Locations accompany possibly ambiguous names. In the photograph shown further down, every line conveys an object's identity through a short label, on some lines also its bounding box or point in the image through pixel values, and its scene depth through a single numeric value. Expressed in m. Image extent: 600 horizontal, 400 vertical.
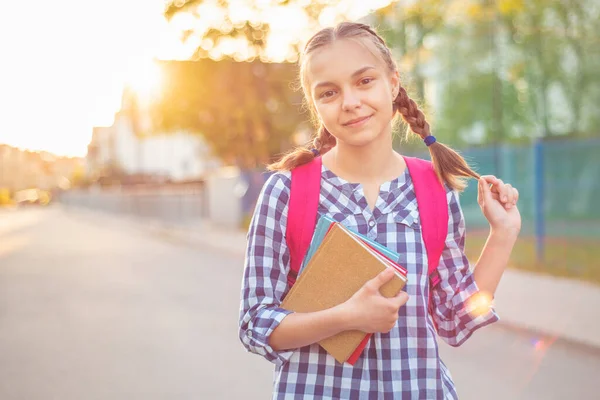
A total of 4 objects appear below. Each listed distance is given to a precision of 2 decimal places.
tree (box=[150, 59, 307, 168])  25.08
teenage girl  1.79
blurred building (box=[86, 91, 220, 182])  62.71
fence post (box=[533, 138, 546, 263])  11.70
